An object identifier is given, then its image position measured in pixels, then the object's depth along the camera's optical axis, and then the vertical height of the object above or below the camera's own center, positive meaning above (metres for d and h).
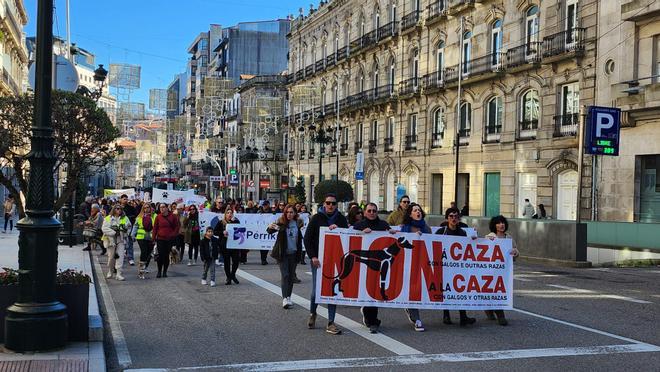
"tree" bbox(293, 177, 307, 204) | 47.12 -0.43
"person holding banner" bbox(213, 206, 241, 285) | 14.55 -1.42
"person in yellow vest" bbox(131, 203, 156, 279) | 15.91 -1.20
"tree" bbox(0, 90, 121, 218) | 16.77 +1.25
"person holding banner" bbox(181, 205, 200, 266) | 19.09 -1.27
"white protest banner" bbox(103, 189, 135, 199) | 42.54 -0.69
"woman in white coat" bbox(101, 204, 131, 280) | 15.37 -1.26
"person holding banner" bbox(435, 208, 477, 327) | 9.97 -0.55
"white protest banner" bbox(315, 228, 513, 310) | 9.39 -1.14
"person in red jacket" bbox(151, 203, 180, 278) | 15.58 -1.11
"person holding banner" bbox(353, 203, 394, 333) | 9.32 -0.53
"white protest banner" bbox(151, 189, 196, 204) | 30.94 -0.50
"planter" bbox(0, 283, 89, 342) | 7.59 -1.38
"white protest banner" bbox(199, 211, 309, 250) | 18.71 -0.98
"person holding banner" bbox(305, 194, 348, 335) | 9.48 -0.54
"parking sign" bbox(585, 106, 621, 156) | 21.53 +2.01
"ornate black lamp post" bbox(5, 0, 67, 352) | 6.95 -0.65
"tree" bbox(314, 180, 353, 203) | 40.34 -0.09
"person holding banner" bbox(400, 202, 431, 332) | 10.15 -0.49
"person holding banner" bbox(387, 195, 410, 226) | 14.25 -0.52
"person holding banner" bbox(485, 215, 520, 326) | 10.26 -0.61
